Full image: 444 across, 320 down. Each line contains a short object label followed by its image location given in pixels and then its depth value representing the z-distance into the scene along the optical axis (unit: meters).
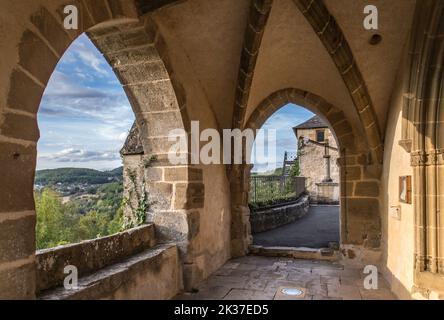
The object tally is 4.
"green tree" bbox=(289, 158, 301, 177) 16.06
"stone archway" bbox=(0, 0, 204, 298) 1.52
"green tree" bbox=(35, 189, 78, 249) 8.84
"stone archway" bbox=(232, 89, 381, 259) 4.38
